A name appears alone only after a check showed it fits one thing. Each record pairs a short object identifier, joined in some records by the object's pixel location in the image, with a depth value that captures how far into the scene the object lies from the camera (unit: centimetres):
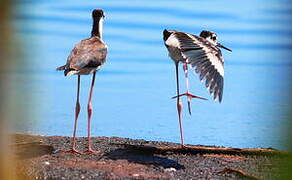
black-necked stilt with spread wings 1324
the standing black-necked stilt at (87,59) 1527
